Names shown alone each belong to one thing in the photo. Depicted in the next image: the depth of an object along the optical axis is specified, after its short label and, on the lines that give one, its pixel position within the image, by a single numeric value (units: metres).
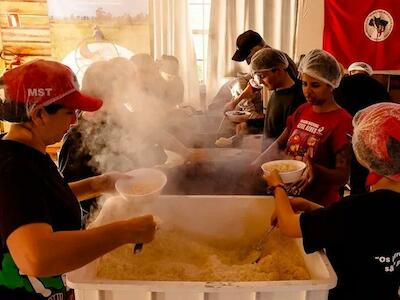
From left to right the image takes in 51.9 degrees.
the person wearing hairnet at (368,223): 1.01
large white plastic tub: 0.92
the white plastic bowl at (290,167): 1.47
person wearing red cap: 0.82
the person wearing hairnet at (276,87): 2.21
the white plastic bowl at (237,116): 3.23
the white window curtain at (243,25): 4.73
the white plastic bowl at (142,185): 1.30
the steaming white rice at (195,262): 1.09
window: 4.84
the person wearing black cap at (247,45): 2.95
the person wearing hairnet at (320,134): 1.63
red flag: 4.00
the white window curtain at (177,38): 4.72
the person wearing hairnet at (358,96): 2.74
